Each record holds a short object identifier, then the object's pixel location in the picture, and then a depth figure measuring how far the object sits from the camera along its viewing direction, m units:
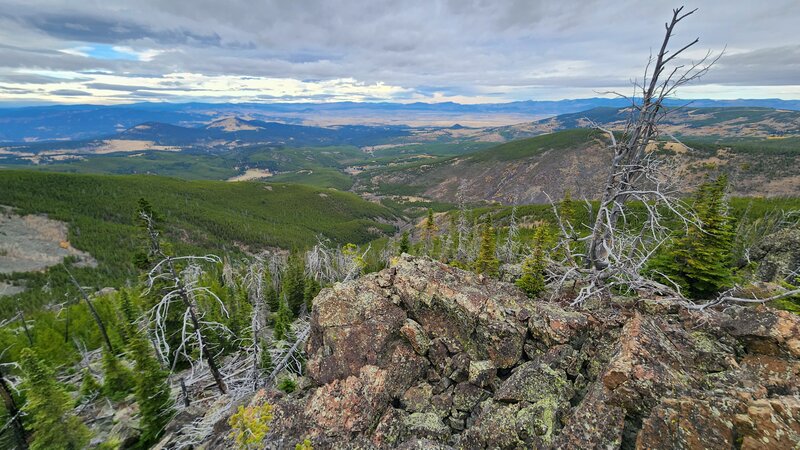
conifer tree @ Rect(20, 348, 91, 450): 16.55
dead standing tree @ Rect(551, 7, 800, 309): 9.20
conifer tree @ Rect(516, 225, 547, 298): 20.72
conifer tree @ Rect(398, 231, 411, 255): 54.72
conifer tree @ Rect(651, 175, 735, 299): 18.20
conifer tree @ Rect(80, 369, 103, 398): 23.97
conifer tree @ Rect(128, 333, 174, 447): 17.98
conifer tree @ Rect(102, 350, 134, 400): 23.75
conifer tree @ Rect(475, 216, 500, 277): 41.91
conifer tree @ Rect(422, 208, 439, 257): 61.77
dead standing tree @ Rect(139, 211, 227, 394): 14.48
